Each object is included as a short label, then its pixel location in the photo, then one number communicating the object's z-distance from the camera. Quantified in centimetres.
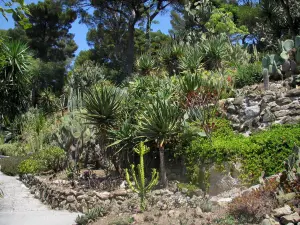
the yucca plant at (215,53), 1612
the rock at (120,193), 925
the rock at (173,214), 691
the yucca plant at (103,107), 1054
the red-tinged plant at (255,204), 614
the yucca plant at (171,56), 1850
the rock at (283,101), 1077
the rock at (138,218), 693
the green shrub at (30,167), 1365
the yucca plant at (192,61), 1570
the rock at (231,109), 1162
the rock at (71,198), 956
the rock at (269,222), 572
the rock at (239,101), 1155
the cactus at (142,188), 771
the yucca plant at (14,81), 1077
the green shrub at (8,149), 2166
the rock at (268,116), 1055
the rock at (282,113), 1054
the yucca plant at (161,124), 941
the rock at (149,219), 689
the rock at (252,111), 1099
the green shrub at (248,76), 1361
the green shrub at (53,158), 1307
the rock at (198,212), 668
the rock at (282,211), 584
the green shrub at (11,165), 1606
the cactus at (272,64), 1288
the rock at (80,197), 938
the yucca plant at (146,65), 1852
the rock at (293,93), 1078
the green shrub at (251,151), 816
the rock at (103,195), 928
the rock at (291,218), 567
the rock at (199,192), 882
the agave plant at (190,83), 1163
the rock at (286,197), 621
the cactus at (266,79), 1195
